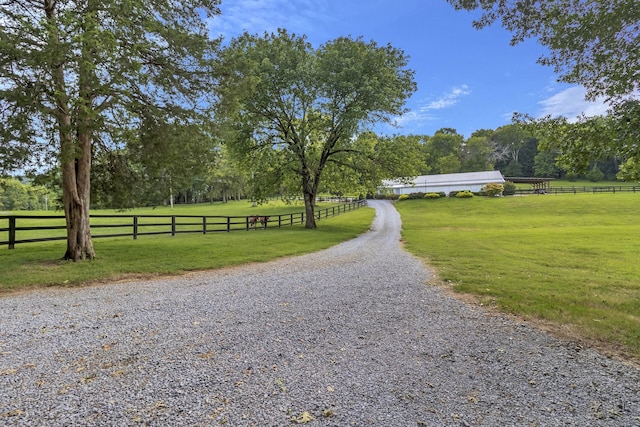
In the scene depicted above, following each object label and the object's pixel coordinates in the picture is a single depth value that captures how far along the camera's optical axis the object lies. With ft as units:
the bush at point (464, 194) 159.50
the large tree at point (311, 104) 58.70
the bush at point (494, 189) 161.58
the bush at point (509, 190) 166.71
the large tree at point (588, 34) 16.46
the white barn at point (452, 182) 180.04
